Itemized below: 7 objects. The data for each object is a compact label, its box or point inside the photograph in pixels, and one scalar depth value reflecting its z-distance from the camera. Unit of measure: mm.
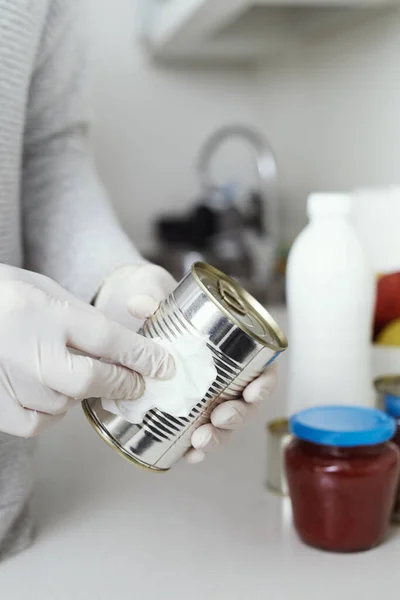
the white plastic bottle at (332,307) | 664
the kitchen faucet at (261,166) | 1854
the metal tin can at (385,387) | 635
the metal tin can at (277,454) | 656
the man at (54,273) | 461
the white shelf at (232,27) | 1492
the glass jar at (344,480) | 544
